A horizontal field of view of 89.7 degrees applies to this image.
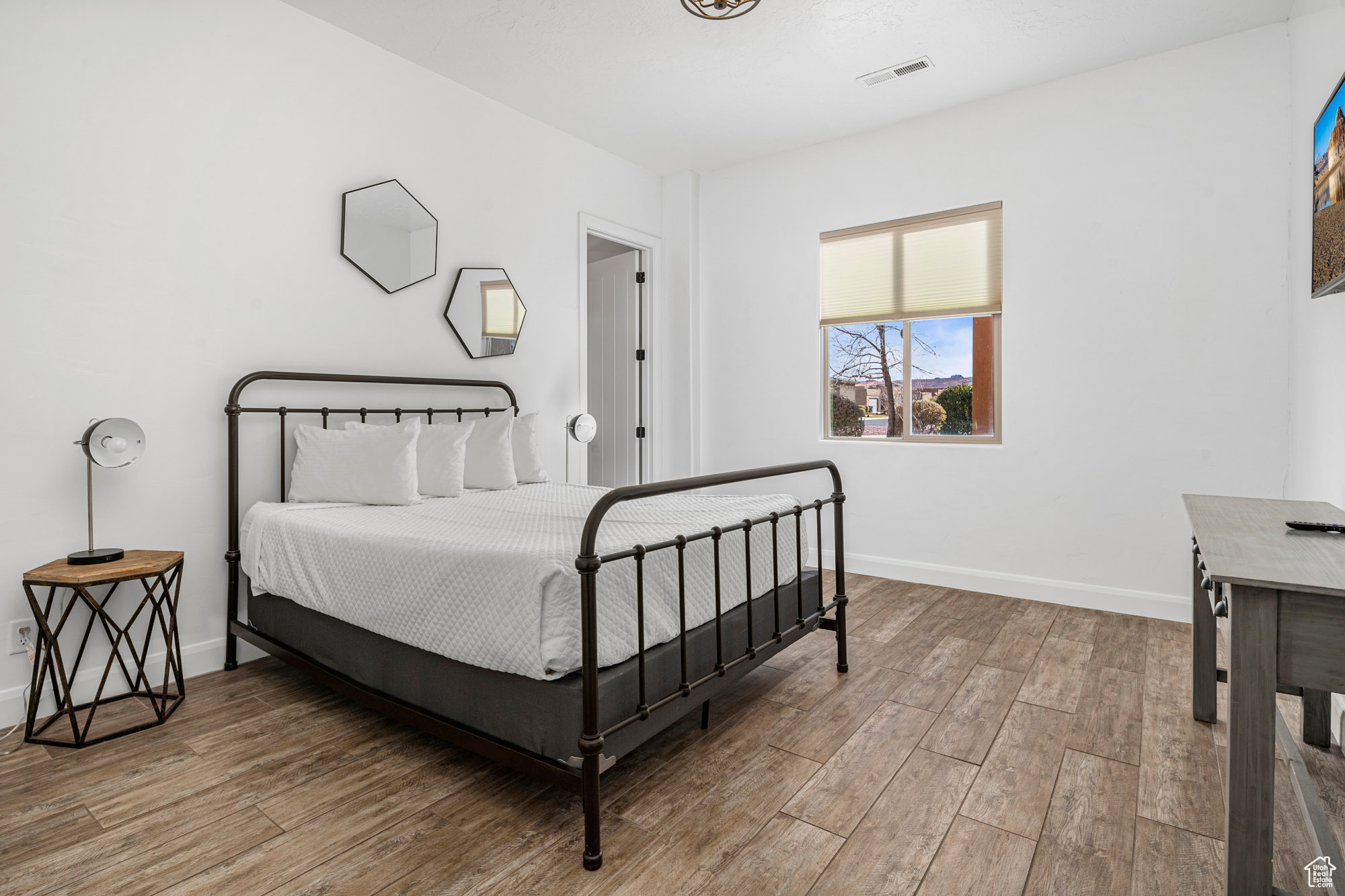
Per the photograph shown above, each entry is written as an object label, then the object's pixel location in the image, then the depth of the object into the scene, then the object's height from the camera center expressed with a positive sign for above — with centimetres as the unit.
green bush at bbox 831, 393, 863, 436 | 434 +10
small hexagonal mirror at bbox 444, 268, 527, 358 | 358 +68
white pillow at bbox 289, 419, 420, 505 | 270 -13
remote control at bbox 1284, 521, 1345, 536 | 155 -22
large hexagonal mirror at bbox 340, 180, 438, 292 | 311 +96
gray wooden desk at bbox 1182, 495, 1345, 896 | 113 -39
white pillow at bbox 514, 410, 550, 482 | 343 -9
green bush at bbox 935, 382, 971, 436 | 398 +15
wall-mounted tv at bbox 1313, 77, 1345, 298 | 181 +66
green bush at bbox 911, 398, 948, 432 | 407 +11
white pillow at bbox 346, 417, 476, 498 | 292 -10
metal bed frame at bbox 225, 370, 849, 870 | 152 -70
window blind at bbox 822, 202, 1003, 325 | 376 +97
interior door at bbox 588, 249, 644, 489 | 496 +50
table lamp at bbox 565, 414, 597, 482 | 392 +4
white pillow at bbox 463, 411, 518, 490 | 318 -10
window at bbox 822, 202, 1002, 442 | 381 +64
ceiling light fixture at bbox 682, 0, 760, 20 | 253 +168
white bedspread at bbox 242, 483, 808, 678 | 163 -38
